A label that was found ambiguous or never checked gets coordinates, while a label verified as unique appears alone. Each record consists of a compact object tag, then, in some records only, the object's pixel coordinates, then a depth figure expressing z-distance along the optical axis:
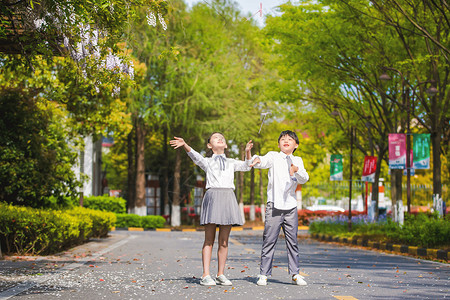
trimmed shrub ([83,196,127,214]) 29.85
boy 7.71
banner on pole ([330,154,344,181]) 27.22
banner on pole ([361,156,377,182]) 25.91
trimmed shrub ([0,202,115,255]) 11.62
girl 7.50
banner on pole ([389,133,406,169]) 20.16
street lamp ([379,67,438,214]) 19.30
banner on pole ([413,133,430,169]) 20.10
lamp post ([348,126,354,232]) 23.48
